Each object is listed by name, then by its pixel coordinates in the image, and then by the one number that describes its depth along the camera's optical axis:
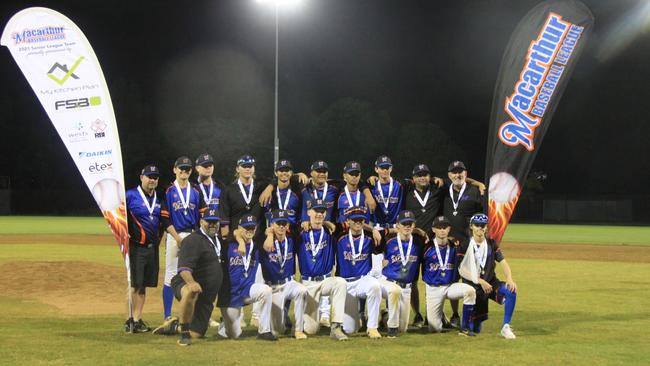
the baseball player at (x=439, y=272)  9.19
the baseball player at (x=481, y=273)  9.02
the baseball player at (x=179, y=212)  9.34
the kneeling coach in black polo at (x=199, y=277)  8.20
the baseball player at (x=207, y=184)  9.60
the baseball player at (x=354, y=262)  9.06
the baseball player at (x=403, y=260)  9.15
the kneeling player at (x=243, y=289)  8.61
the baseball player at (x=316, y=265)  8.91
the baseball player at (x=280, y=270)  8.90
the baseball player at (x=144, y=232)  9.19
